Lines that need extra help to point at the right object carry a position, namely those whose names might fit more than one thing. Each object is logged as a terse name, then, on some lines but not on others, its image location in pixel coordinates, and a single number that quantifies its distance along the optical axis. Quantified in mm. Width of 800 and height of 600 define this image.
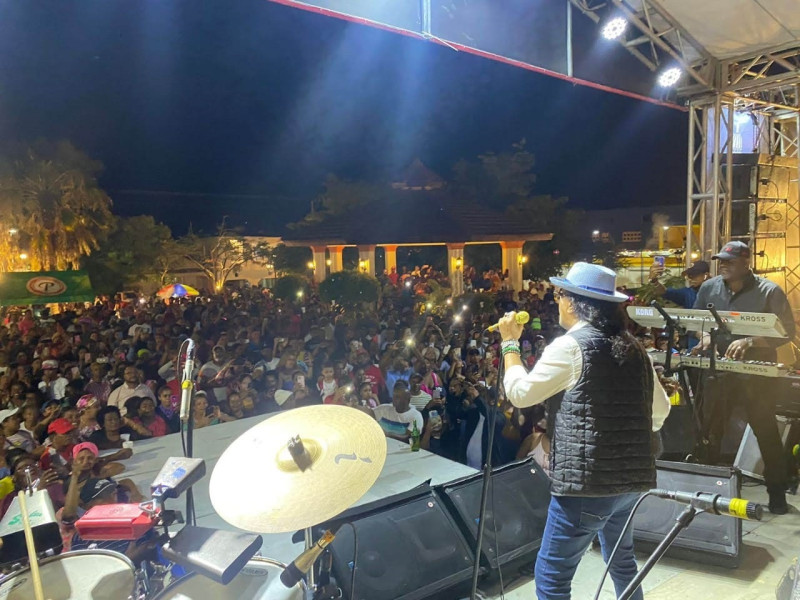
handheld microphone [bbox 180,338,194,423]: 2383
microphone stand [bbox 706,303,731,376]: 3435
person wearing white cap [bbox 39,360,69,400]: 5992
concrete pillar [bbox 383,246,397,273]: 19688
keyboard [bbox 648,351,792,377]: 3334
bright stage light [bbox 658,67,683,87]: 6836
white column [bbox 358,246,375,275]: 18234
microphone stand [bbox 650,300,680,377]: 3693
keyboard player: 3467
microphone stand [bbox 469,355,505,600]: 2135
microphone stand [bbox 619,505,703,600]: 1516
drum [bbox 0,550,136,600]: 1872
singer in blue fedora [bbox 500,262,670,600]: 1977
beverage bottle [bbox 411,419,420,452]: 4739
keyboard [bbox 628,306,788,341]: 3373
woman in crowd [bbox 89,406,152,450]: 4586
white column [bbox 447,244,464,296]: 18641
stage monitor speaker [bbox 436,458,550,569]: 2936
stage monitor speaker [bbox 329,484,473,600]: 2580
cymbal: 1741
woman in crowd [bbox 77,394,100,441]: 4586
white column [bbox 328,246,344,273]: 19580
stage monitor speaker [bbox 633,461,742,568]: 2957
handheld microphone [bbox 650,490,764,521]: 1365
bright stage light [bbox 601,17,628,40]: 6152
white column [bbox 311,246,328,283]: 19719
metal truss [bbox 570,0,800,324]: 6348
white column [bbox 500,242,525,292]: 20094
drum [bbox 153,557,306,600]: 1880
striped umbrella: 14836
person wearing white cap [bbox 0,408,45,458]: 4266
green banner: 12567
